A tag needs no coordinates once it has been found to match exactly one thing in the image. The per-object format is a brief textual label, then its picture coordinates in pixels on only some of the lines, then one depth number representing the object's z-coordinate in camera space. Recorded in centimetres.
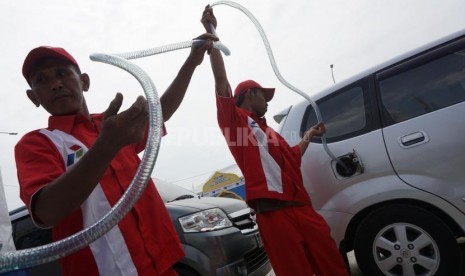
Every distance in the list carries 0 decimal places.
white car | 252
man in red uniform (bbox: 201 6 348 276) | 235
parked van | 275
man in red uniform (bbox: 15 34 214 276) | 101
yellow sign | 1441
